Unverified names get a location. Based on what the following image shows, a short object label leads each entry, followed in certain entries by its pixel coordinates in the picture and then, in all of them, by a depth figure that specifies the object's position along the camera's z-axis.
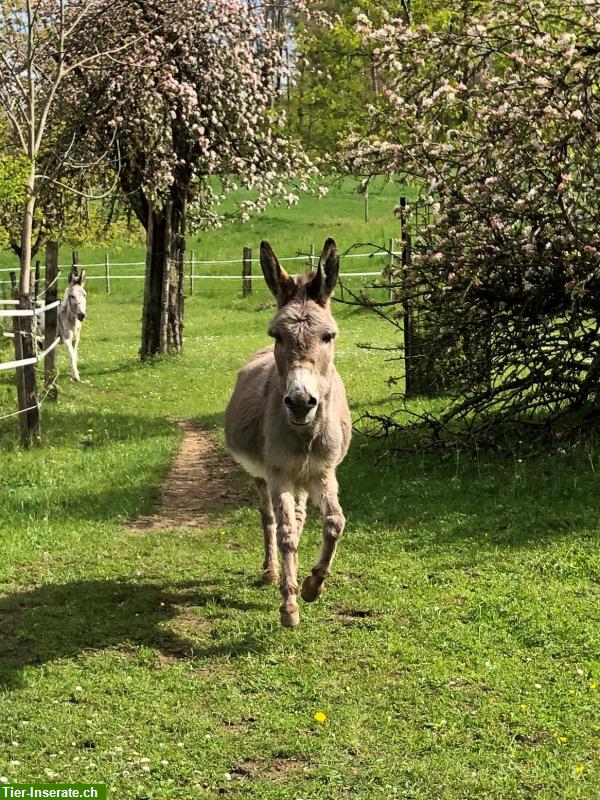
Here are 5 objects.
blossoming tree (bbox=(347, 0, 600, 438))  9.48
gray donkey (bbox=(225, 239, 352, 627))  5.81
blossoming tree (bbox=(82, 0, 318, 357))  16.72
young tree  11.52
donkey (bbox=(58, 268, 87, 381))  19.34
